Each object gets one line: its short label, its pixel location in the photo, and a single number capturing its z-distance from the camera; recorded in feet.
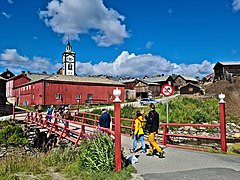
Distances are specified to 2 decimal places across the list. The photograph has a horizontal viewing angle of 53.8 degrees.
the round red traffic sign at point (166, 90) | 39.47
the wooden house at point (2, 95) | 97.91
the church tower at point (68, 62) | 284.88
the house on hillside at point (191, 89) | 176.62
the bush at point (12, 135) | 58.49
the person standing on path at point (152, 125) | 27.75
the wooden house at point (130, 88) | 168.83
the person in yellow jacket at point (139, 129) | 30.07
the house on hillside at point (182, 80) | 235.38
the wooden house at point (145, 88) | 184.24
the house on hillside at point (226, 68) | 169.64
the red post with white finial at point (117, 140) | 21.40
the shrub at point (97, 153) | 21.70
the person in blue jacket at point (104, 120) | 33.32
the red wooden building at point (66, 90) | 120.16
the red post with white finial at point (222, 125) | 29.17
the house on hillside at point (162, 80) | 203.39
